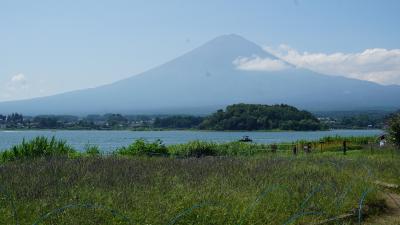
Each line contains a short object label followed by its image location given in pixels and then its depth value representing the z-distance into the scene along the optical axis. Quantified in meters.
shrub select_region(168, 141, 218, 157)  22.37
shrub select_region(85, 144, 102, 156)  20.88
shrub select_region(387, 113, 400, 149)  24.23
